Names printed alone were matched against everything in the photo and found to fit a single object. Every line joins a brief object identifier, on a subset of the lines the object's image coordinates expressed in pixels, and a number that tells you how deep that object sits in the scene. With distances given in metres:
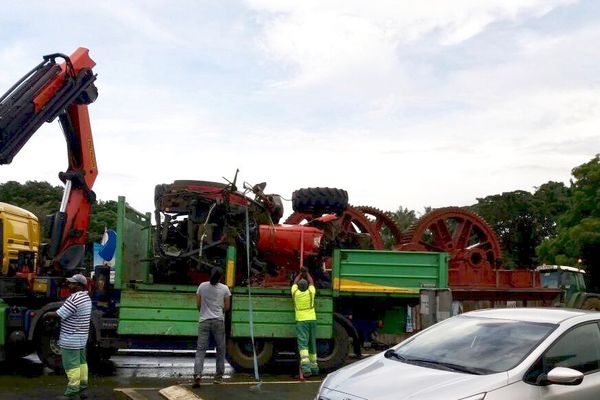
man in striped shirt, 8.73
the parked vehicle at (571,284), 19.95
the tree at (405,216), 43.34
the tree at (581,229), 37.56
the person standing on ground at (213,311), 10.19
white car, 5.19
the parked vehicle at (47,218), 11.35
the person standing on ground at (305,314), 11.17
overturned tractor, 11.98
